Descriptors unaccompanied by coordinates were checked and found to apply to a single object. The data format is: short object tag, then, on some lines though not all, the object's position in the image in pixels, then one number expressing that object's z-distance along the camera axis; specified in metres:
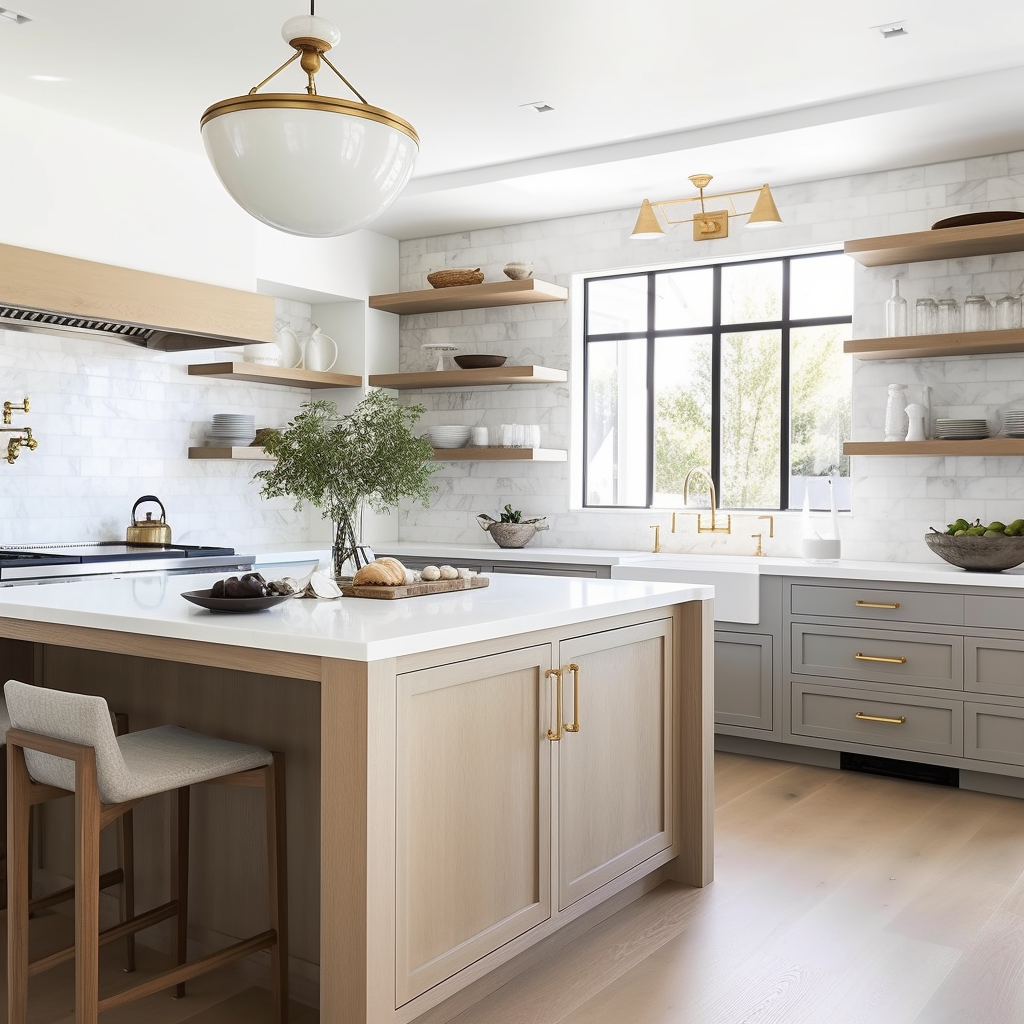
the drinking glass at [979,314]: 4.55
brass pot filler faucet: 4.61
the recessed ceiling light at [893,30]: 3.66
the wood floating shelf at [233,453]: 5.43
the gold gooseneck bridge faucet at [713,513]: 5.50
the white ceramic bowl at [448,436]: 6.09
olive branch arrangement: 2.82
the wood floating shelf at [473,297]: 5.75
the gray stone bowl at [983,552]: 4.29
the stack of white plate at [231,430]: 5.55
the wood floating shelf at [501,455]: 5.80
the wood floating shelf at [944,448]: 4.44
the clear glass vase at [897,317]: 4.75
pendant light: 2.09
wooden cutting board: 2.74
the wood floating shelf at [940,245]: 4.39
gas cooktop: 3.93
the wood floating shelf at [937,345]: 4.41
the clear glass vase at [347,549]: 2.97
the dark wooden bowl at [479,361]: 6.03
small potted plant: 5.81
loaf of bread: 2.76
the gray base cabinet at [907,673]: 4.11
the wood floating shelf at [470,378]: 5.79
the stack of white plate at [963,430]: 4.60
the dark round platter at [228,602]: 2.34
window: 5.42
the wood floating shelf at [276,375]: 5.42
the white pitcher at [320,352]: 6.04
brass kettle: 4.95
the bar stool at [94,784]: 2.01
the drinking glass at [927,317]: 4.68
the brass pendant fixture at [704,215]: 4.89
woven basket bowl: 5.93
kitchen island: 2.02
